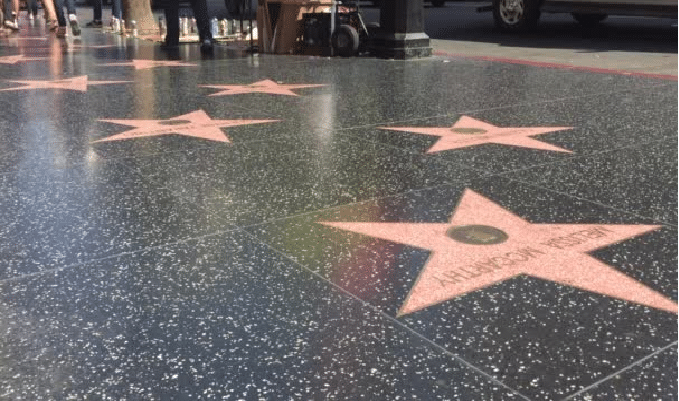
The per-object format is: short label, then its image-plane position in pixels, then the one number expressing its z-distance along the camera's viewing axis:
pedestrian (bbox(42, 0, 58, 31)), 14.23
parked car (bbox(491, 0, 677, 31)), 11.91
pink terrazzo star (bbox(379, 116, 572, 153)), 4.54
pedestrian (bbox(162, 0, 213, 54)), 10.62
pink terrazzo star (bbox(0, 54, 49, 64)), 9.00
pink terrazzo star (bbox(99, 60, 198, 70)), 8.70
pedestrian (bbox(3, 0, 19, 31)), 13.63
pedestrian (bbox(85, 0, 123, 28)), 14.45
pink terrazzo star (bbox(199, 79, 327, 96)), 6.69
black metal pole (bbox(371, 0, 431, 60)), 9.32
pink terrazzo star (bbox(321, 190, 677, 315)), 2.46
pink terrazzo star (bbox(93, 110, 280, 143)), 4.79
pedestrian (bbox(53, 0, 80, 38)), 12.87
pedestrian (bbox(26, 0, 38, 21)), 19.19
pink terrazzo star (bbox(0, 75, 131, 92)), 6.82
